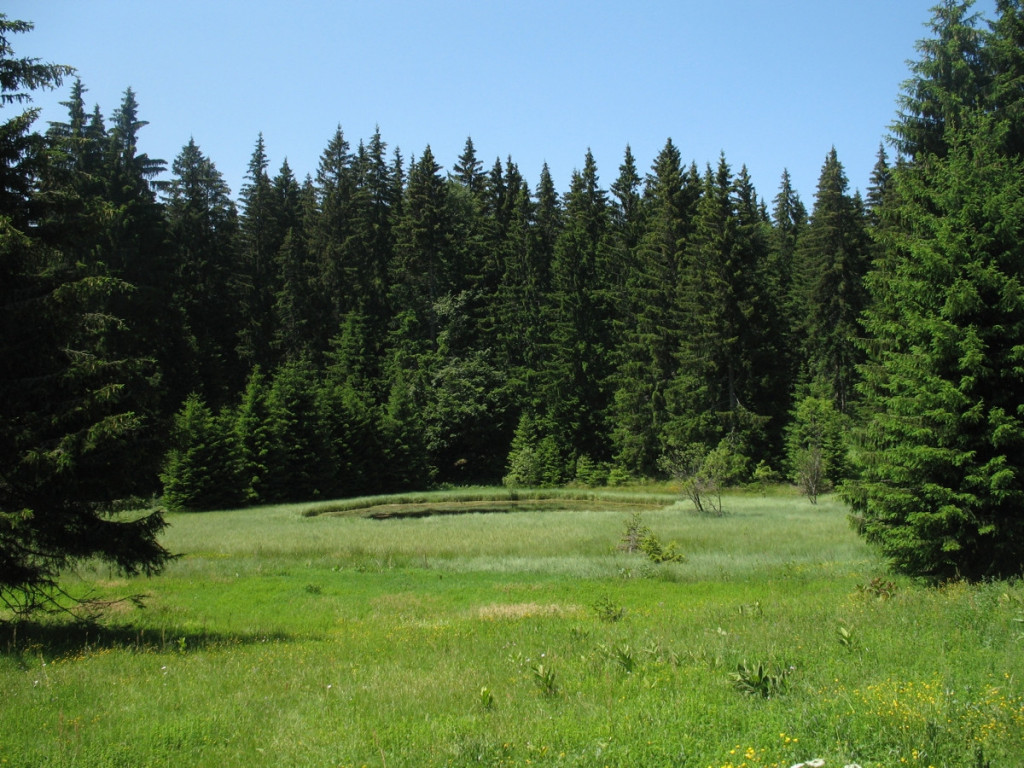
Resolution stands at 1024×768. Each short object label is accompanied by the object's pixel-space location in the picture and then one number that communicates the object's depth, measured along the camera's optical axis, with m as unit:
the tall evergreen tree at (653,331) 56.41
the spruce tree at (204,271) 58.69
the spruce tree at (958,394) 13.27
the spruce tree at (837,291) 51.78
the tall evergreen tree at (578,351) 60.59
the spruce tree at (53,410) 10.22
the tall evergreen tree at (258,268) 64.19
